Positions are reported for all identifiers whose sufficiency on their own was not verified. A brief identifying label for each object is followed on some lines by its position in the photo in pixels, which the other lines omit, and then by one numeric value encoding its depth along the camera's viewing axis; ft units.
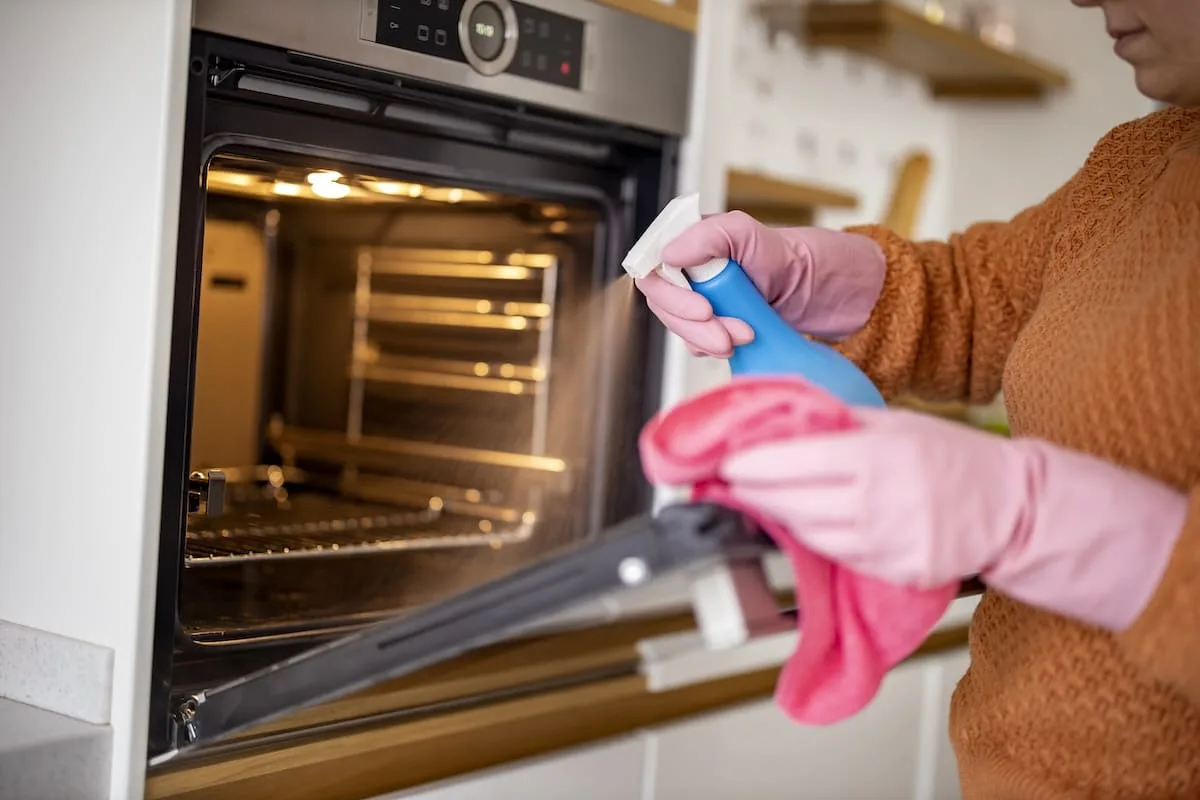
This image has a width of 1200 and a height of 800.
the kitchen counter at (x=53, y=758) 2.82
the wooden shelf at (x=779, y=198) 5.79
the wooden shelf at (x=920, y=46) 6.27
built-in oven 3.02
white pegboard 6.54
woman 2.06
